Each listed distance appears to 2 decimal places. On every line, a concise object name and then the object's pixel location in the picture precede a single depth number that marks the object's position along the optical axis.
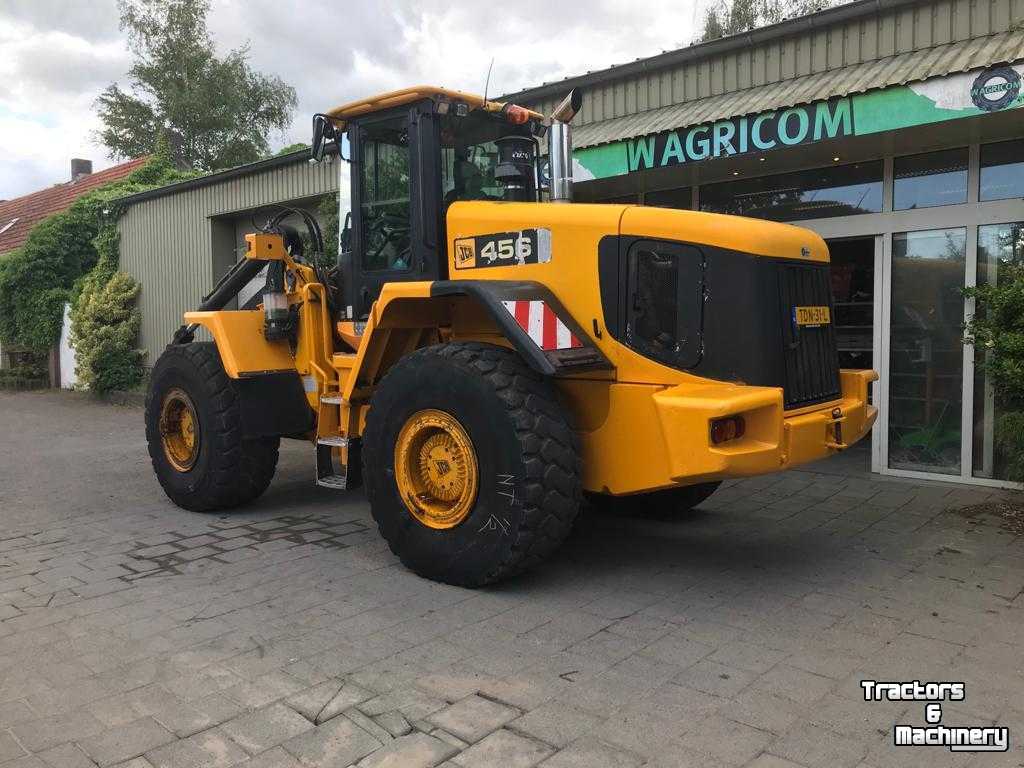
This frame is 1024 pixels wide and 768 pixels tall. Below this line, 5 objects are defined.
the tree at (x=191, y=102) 30.06
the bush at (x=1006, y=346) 5.62
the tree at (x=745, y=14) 24.16
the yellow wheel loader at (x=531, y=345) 4.12
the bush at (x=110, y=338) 14.73
